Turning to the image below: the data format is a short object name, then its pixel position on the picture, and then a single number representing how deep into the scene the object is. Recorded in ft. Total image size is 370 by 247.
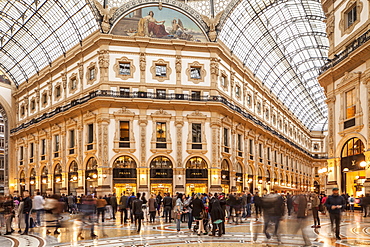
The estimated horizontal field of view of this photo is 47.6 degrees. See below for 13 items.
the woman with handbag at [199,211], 61.05
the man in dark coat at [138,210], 65.62
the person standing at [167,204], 83.15
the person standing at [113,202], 92.68
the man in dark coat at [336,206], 52.26
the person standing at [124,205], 82.07
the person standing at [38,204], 71.20
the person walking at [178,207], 65.93
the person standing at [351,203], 100.94
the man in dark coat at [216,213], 58.10
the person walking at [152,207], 83.71
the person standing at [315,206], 66.08
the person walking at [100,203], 73.65
